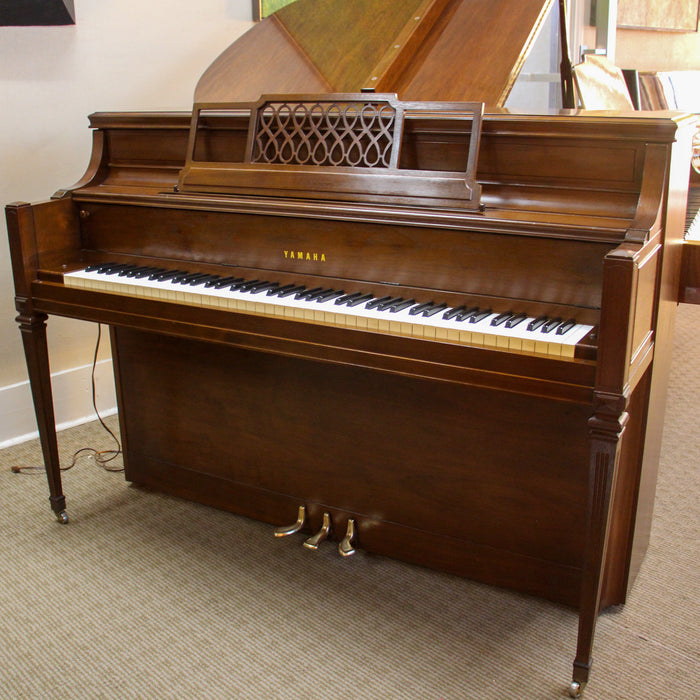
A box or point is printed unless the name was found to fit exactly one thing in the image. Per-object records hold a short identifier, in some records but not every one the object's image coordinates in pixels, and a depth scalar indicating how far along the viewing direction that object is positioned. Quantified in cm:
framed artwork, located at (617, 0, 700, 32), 646
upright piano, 167
